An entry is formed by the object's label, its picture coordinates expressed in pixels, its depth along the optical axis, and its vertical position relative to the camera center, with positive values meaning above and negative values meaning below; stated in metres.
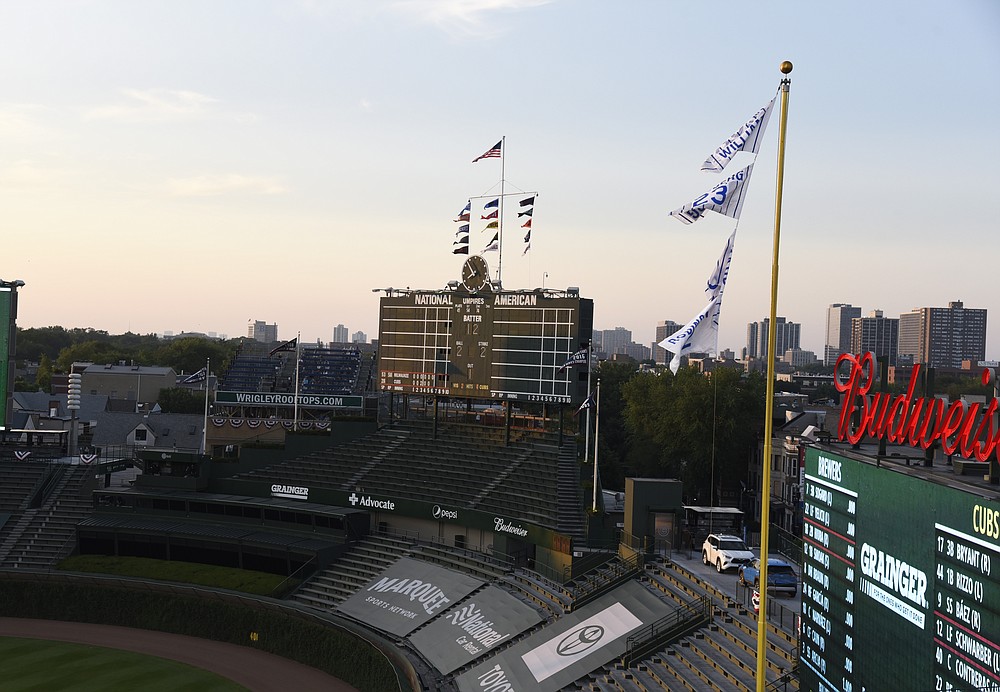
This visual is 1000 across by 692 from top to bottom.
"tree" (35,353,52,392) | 151.80 -6.97
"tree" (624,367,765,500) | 76.56 -5.81
